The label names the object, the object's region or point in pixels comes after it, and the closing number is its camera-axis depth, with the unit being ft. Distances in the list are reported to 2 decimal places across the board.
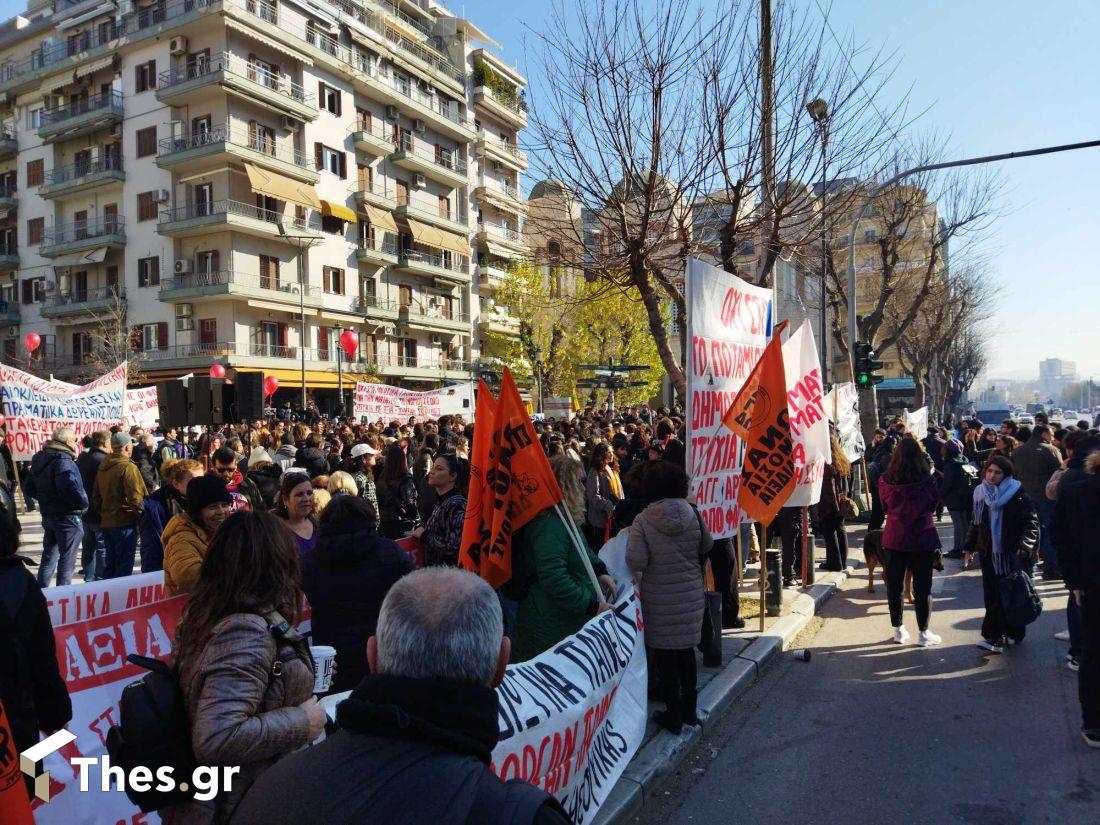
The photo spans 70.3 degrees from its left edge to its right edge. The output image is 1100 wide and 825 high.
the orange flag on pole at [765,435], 20.77
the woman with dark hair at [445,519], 15.76
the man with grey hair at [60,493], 26.61
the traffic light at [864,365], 52.34
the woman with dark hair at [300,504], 16.21
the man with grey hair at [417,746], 4.33
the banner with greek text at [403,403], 56.85
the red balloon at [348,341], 82.79
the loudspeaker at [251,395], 54.95
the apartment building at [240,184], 114.73
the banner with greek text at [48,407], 37.08
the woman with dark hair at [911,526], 21.66
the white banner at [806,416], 25.93
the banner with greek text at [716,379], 19.80
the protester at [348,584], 11.59
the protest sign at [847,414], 41.34
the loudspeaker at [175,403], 50.57
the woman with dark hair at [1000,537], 20.77
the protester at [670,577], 15.69
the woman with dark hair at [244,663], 7.25
